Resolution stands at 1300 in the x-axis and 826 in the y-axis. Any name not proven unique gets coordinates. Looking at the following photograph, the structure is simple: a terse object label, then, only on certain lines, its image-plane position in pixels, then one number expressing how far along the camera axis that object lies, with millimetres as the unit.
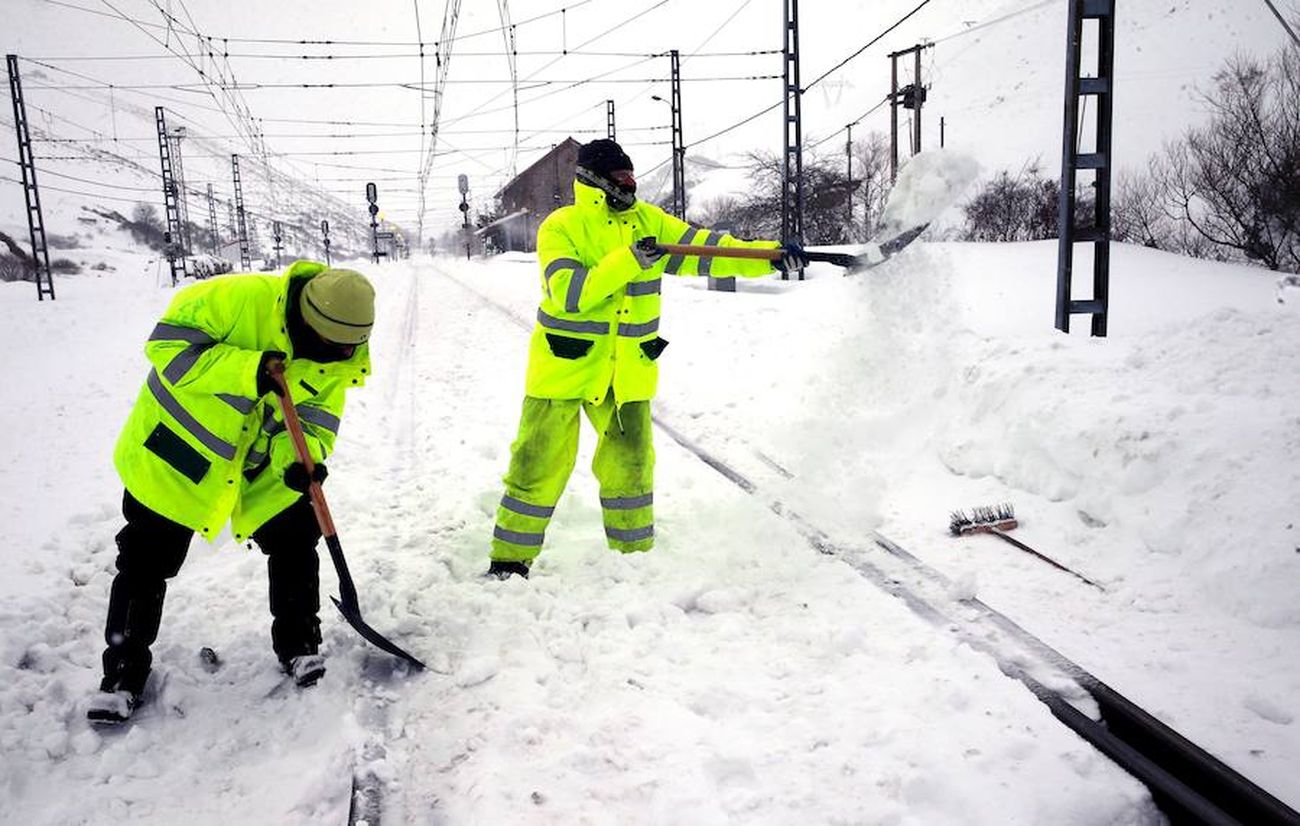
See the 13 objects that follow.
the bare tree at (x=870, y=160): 28453
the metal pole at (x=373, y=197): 38219
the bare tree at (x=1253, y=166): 15031
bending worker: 2582
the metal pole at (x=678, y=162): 22516
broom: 4066
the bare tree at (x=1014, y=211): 22031
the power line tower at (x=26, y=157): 17625
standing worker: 3562
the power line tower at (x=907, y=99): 19328
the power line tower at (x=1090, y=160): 6508
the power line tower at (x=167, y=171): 26877
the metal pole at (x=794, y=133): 13836
